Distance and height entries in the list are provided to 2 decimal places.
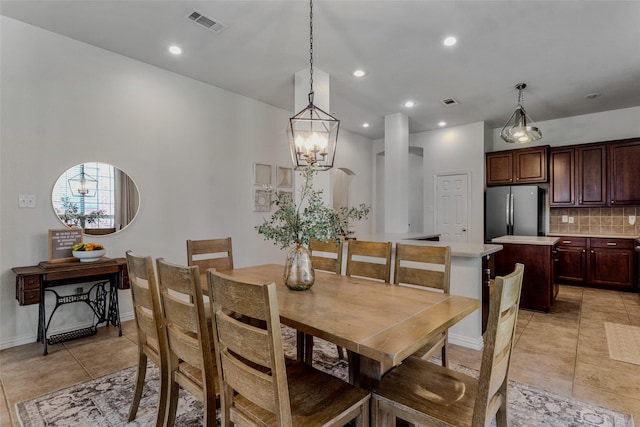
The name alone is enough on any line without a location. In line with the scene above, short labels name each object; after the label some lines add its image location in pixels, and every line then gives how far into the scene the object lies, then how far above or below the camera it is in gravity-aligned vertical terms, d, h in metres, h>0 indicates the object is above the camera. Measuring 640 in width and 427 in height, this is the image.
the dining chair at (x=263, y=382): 1.08 -0.61
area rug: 1.87 -1.18
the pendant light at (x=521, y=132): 4.06 +1.10
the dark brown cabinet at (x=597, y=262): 4.94 -0.68
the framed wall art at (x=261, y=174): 4.85 +0.68
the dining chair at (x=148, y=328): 1.62 -0.58
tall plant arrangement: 1.78 -0.02
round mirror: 3.23 +0.21
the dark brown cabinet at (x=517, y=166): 5.67 +0.97
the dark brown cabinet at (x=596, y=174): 5.04 +0.74
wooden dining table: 1.17 -0.43
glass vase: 1.88 -0.30
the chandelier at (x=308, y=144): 2.47 +0.58
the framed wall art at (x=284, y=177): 5.19 +0.68
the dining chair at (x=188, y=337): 1.38 -0.53
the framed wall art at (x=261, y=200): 4.85 +0.28
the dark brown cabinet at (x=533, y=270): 3.84 -0.62
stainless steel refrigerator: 5.44 +0.14
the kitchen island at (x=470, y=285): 2.95 -0.62
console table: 2.74 -0.64
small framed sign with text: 3.01 -0.24
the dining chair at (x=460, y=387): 1.11 -0.71
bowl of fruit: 3.03 -0.32
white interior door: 6.32 +0.24
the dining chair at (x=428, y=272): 2.00 -0.35
